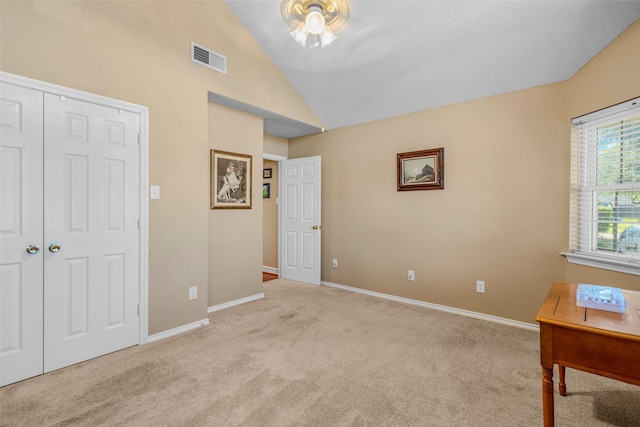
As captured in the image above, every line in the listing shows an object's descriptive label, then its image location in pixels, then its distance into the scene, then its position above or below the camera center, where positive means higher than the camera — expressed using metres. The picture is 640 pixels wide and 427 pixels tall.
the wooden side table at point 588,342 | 1.18 -0.54
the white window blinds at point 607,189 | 2.33 +0.20
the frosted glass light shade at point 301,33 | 2.45 +1.47
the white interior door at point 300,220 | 4.69 -0.17
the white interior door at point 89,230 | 2.18 -0.18
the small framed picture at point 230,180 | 3.56 +0.36
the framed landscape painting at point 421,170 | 3.57 +0.51
